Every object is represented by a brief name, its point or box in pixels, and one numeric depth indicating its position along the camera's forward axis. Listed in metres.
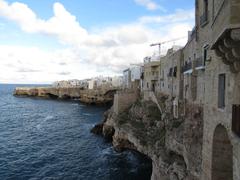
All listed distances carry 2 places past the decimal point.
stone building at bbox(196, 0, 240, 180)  5.25
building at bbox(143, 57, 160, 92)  30.63
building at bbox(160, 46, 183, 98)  18.86
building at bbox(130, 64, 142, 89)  41.90
